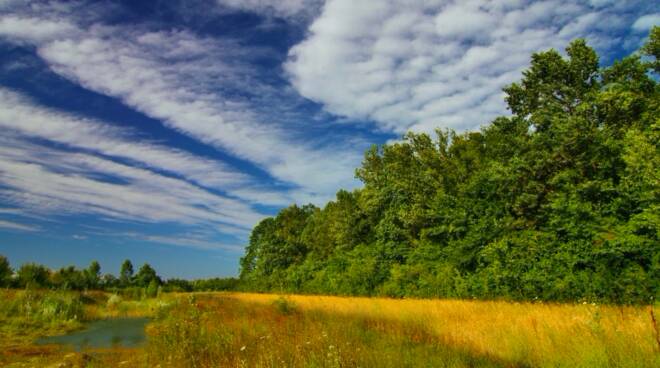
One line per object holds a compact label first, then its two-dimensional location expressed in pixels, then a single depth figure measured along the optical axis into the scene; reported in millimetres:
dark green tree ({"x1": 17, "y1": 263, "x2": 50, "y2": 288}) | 27875
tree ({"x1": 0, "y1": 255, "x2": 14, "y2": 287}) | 26078
